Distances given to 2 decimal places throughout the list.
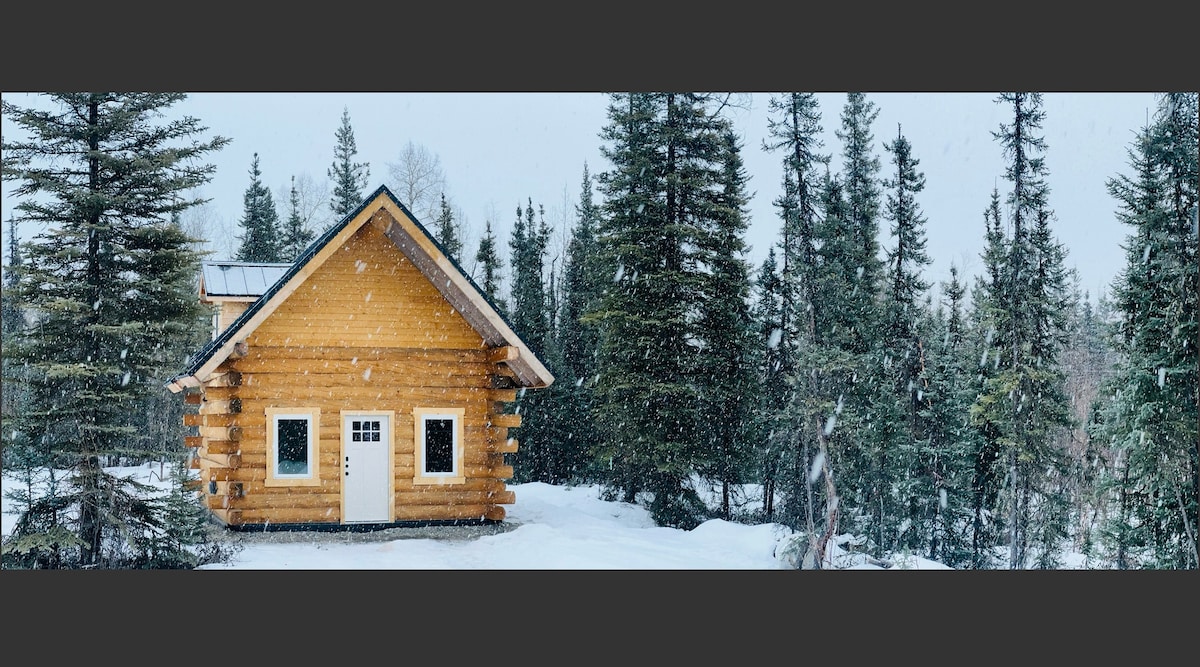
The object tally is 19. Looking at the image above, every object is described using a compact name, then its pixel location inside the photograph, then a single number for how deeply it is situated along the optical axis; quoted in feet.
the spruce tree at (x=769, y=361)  77.00
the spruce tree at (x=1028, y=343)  64.64
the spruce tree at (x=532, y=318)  104.32
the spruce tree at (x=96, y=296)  45.06
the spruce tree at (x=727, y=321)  70.74
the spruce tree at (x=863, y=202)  81.76
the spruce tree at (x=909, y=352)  83.30
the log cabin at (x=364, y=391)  52.65
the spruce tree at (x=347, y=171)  111.45
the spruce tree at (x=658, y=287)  69.15
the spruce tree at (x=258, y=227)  116.57
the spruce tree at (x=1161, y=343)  52.54
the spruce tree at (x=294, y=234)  119.65
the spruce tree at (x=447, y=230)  107.14
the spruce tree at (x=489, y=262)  112.57
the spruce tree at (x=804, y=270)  66.69
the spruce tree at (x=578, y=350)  98.12
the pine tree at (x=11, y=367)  44.70
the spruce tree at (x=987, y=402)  70.49
